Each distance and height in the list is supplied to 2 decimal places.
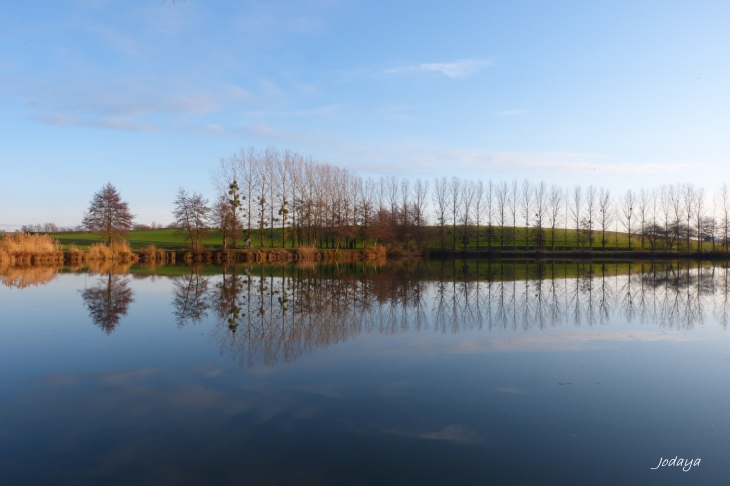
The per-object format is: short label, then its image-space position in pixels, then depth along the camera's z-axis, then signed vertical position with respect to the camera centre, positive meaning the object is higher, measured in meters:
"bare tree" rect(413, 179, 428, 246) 66.10 +4.35
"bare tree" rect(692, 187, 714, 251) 69.51 +4.05
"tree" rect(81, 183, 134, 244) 46.53 +2.86
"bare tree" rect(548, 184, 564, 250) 74.31 +5.94
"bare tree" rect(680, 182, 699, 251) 69.19 +5.64
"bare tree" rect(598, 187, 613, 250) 74.31 +5.05
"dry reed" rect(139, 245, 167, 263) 40.33 -0.68
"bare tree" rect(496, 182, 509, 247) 74.31 +5.90
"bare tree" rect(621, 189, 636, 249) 73.62 +5.46
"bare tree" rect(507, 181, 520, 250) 74.75 +6.07
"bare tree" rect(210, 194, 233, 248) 46.00 +2.62
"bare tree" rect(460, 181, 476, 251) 72.25 +4.23
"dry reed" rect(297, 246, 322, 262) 47.38 -0.65
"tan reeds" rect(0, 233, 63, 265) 31.38 -0.24
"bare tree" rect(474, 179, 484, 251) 73.75 +5.56
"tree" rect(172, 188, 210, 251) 45.84 +2.58
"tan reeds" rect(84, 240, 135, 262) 37.14 -0.47
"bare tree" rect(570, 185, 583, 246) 74.19 +5.82
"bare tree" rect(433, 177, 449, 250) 72.68 +5.35
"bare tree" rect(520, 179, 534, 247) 74.12 +6.07
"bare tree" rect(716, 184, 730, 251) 67.11 +2.73
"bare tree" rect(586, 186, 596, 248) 72.61 +4.16
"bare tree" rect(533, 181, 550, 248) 71.05 +4.56
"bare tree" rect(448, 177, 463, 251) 73.56 +6.54
